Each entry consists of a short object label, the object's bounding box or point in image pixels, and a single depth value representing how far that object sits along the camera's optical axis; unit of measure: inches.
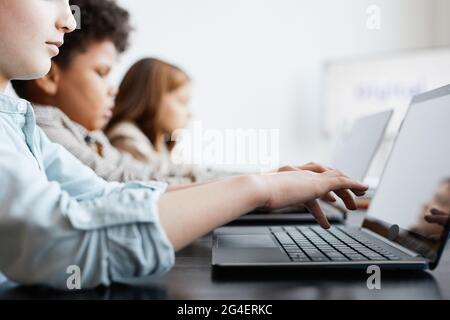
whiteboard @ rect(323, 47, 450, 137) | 87.1
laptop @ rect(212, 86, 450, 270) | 17.6
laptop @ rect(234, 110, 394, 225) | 33.4
